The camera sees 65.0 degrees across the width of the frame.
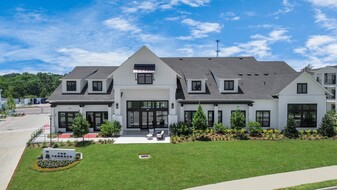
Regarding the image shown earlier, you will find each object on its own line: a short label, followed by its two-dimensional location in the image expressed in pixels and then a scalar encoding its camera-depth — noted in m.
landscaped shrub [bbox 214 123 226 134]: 27.59
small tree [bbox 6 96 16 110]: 51.09
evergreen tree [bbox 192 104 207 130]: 26.53
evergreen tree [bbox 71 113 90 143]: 23.94
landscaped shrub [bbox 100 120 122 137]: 27.25
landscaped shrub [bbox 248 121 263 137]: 26.92
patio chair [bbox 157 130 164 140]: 25.89
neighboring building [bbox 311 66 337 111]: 48.75
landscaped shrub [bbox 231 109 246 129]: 26.98
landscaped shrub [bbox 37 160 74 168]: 17.86
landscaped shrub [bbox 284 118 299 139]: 26.58
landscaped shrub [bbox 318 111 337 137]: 26.67
